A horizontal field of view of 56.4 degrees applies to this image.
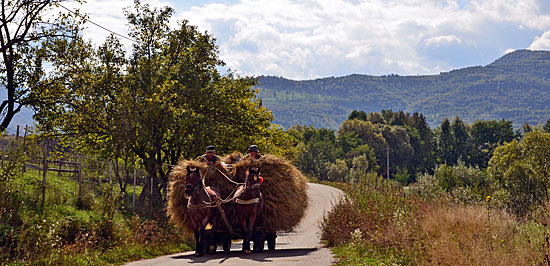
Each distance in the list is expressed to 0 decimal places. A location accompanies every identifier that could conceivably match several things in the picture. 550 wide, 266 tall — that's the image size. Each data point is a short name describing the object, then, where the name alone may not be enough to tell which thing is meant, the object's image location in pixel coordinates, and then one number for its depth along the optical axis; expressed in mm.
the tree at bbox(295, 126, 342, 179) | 101875
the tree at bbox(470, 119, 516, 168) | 127188
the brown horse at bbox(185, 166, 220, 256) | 13266
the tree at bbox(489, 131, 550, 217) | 46500
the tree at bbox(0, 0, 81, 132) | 17188
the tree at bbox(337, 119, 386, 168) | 124875
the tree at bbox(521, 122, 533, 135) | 127081
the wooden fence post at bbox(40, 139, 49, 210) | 17383
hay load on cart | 14289
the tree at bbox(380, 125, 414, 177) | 127688
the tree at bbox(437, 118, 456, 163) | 136000
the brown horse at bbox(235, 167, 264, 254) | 13484
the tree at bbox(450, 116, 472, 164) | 132875
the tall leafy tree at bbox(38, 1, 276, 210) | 20078
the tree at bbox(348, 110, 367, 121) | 145175
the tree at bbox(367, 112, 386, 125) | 143500
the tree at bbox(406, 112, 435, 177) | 131875
